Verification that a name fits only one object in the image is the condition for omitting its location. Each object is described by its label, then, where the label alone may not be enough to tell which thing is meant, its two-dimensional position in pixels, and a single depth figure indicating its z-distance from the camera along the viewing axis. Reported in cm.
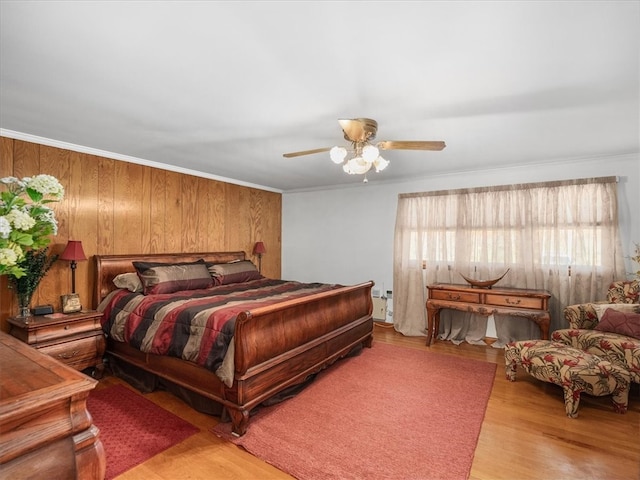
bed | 224
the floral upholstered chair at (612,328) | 262
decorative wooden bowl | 392
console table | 353
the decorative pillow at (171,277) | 334
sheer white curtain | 369
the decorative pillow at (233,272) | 411
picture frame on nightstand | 303
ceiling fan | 220
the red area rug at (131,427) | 199
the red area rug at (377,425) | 193
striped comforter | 233
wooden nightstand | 268
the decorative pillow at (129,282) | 334
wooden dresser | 81
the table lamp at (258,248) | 535
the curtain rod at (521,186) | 364
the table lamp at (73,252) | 305
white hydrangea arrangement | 106
